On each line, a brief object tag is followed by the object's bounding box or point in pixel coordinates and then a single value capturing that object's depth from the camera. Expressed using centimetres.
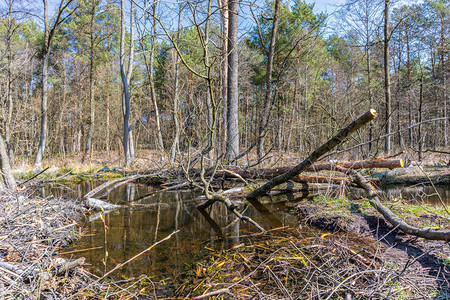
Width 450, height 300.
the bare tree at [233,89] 894
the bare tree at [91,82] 1429
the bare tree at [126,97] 1325
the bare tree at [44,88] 1207
